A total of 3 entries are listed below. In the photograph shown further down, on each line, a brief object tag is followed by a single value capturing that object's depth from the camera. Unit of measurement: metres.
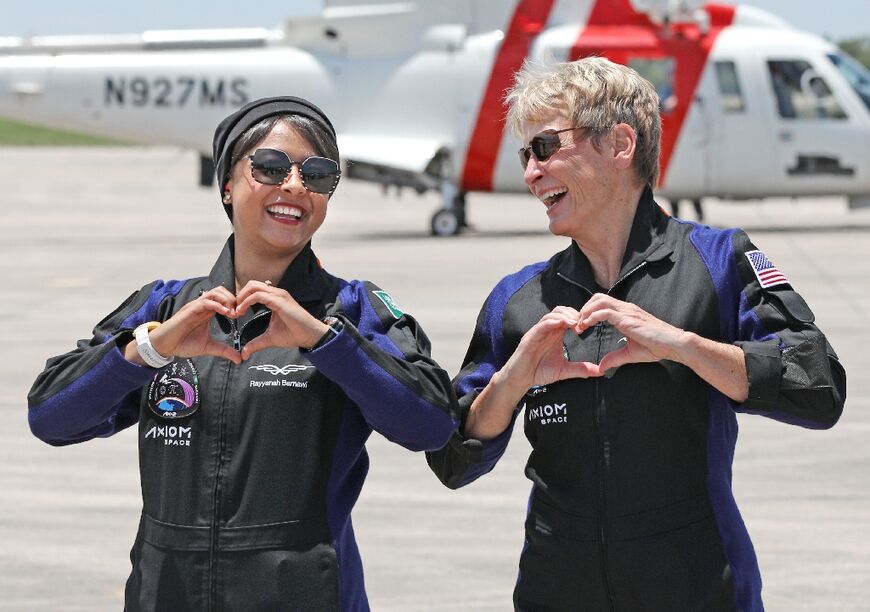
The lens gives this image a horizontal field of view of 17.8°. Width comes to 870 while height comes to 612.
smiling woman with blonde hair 5.46
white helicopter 36.99
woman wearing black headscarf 5.29
